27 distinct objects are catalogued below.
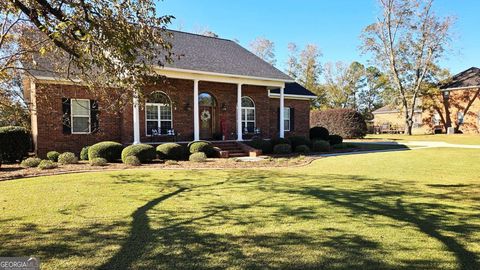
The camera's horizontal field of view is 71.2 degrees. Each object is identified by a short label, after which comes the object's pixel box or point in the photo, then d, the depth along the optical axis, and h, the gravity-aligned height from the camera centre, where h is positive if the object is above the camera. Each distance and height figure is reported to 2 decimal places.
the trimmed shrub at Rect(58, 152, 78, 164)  13.52 -1.22
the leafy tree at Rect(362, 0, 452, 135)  37.59 +9.19
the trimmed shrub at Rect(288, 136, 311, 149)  19.16 -0.81
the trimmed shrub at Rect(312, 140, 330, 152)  19.25 -1.11
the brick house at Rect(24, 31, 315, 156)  15.43 +1.10
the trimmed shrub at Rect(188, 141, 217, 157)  15.89 -0.96
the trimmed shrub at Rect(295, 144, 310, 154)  18.41 -1.22
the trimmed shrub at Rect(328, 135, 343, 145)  23.38 -0.93
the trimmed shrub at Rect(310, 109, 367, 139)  31.83 +0.35
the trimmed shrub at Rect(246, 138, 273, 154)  18.09 -0.96
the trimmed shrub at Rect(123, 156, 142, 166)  13.13 -1.29
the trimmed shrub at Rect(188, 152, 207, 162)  14.66 -1.29
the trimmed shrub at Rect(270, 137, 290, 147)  18.45 -0.77
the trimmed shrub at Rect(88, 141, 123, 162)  14.01 -0.94
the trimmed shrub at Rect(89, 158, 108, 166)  12.95 -1.30
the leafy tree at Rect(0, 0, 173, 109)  5.35 +1.57
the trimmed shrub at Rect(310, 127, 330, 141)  24.05 -0.52
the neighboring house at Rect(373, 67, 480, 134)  37.66 +2.13
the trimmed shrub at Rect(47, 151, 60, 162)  14.31 -1.16
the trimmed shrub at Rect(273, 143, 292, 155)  17.83 -1.17
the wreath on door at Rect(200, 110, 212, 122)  19.53 +0.69
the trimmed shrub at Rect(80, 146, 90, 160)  14.90 -1.15
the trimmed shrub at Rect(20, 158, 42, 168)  12.71 -1.29
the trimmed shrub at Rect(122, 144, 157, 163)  13.67 -0.98
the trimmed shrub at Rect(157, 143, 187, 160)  14.99 -1.03
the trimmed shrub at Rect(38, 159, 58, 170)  11.90 -1.32
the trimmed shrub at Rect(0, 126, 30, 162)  14.21 -0.60
